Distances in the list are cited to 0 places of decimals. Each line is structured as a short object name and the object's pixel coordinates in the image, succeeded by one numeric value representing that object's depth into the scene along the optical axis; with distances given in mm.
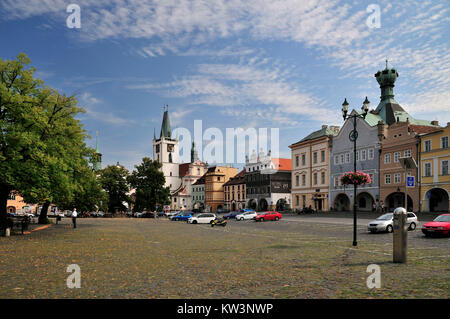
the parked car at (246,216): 58062
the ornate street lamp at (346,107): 20781
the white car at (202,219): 51750
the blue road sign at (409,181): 20828
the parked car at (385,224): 27219
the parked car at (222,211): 99900
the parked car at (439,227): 23016
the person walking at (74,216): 36838
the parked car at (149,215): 82938
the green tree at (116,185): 85438
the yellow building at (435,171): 46906
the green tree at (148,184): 83812
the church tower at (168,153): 160750
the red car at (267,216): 51406
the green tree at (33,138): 24359
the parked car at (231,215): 65450
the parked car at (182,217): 63253
